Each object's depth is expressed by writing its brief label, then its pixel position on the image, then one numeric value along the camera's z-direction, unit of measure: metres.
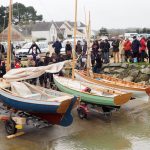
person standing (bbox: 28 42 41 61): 24.83
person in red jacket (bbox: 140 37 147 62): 24.53
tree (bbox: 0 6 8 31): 73.33
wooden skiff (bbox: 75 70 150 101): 17.20
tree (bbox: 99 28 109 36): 81.79
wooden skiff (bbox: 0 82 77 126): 13.86
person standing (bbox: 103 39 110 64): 25.88
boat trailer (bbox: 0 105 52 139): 14.23
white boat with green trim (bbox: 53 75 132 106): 15.69
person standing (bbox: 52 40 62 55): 26.95
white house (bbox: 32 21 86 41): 97.10
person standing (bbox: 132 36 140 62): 24.25
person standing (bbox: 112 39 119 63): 26.49
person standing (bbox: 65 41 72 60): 25.52
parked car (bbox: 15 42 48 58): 36.19
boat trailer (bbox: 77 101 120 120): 16.52
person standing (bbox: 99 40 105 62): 25.88
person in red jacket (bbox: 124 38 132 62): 25.69
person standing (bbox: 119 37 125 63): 26.33
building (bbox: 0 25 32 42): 81.10
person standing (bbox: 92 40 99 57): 25.11
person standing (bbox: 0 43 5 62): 26.25
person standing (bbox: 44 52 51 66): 22.41
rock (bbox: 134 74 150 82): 23.19
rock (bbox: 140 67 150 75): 23.20
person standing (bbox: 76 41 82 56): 27.03
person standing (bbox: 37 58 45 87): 22.17
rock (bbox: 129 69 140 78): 23.59
